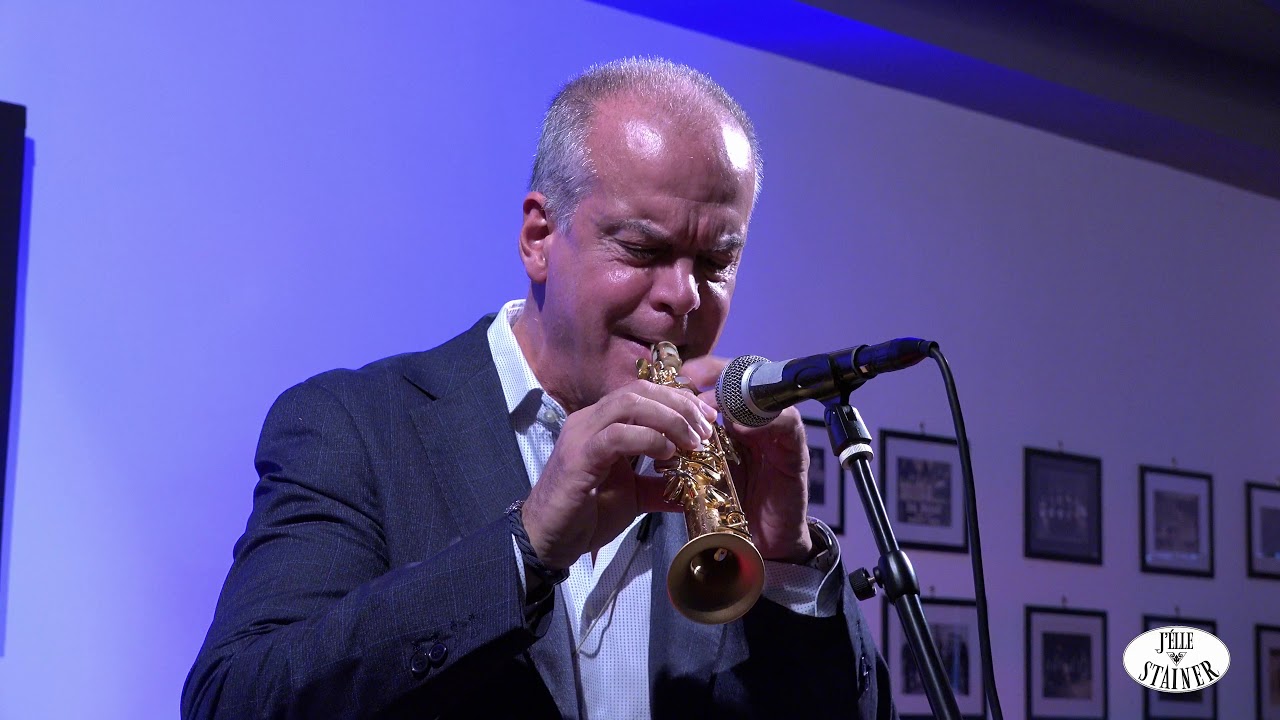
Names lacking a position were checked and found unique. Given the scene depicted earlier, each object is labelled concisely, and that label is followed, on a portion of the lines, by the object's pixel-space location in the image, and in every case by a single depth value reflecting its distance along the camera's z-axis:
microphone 1.53
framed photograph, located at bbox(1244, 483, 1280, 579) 5.30
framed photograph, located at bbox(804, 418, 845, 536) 3.96
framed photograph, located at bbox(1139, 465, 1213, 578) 4.97
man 1.68
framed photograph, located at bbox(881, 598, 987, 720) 4.13
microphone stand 1.49
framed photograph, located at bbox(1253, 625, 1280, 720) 5.22
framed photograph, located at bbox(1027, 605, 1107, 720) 4.55
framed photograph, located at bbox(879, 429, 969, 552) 4.26
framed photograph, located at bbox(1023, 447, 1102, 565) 4.63
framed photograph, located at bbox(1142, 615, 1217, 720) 4.89
